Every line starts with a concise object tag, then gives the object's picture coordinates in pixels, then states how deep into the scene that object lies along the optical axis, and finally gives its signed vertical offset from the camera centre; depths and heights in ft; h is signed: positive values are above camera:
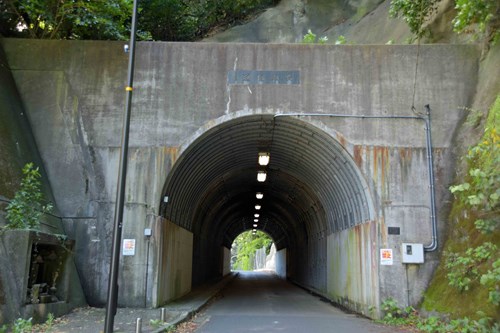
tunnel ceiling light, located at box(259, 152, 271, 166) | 59.27 +11.88
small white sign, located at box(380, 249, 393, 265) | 42.09 +0.15
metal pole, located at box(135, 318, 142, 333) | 29.64 -4.38
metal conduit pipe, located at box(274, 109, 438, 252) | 42.14 +10.33
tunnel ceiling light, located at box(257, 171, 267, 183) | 67.72 +11.22
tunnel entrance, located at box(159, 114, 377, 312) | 46.11 +8.67
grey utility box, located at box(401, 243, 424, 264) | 41.73 +0.37
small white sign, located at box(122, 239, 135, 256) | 43.65 +0.60
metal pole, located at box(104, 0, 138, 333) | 27.55 +2.38
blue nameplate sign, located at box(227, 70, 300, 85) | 46.21 +16.76
